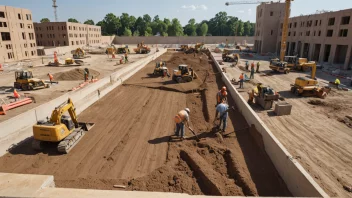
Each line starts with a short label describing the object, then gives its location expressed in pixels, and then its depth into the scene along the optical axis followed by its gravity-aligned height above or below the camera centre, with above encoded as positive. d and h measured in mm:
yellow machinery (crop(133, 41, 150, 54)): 51312 -909
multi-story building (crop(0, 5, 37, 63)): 38594 +1810
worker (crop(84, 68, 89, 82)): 22469 -2957
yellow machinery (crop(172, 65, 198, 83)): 22469 -2809
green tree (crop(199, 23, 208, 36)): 127812 +9827
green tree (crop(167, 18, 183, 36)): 113844 +9063
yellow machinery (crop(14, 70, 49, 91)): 20125 -3191
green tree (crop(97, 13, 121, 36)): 114125 +10796
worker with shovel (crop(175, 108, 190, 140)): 10125 -3424
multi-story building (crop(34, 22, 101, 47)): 60875 +3213
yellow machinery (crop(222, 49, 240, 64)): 36938 -1775
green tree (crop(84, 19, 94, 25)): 126812 +13514
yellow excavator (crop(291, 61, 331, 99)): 17672 -3190
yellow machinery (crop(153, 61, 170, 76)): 25530 -2711
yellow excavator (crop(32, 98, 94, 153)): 9688 -3738
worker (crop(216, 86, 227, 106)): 12712 -2728
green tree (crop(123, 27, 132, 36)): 108288 +6488
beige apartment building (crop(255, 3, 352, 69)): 33125 +2106
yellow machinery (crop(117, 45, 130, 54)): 51562 -968
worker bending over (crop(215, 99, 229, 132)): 10867 -3137
